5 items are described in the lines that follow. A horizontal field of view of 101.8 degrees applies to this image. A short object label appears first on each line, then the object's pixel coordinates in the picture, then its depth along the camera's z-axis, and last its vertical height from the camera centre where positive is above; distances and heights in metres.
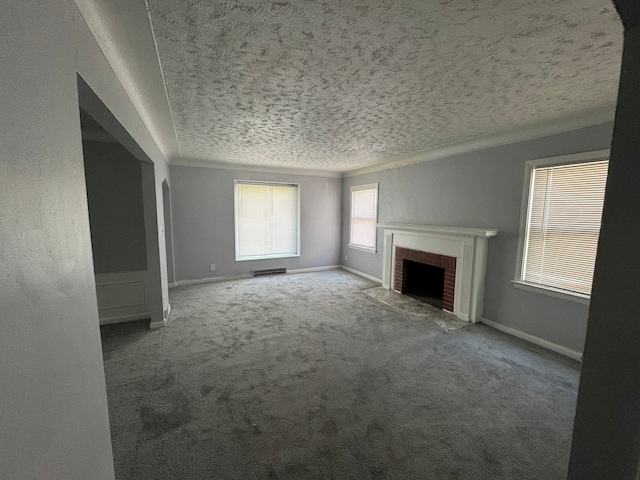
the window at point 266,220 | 5.70 -0.28
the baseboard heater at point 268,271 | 5.84 -1.45
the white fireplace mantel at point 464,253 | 3.48 -0.62
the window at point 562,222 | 2.62 -0.13
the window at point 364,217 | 5.66 -0.18
